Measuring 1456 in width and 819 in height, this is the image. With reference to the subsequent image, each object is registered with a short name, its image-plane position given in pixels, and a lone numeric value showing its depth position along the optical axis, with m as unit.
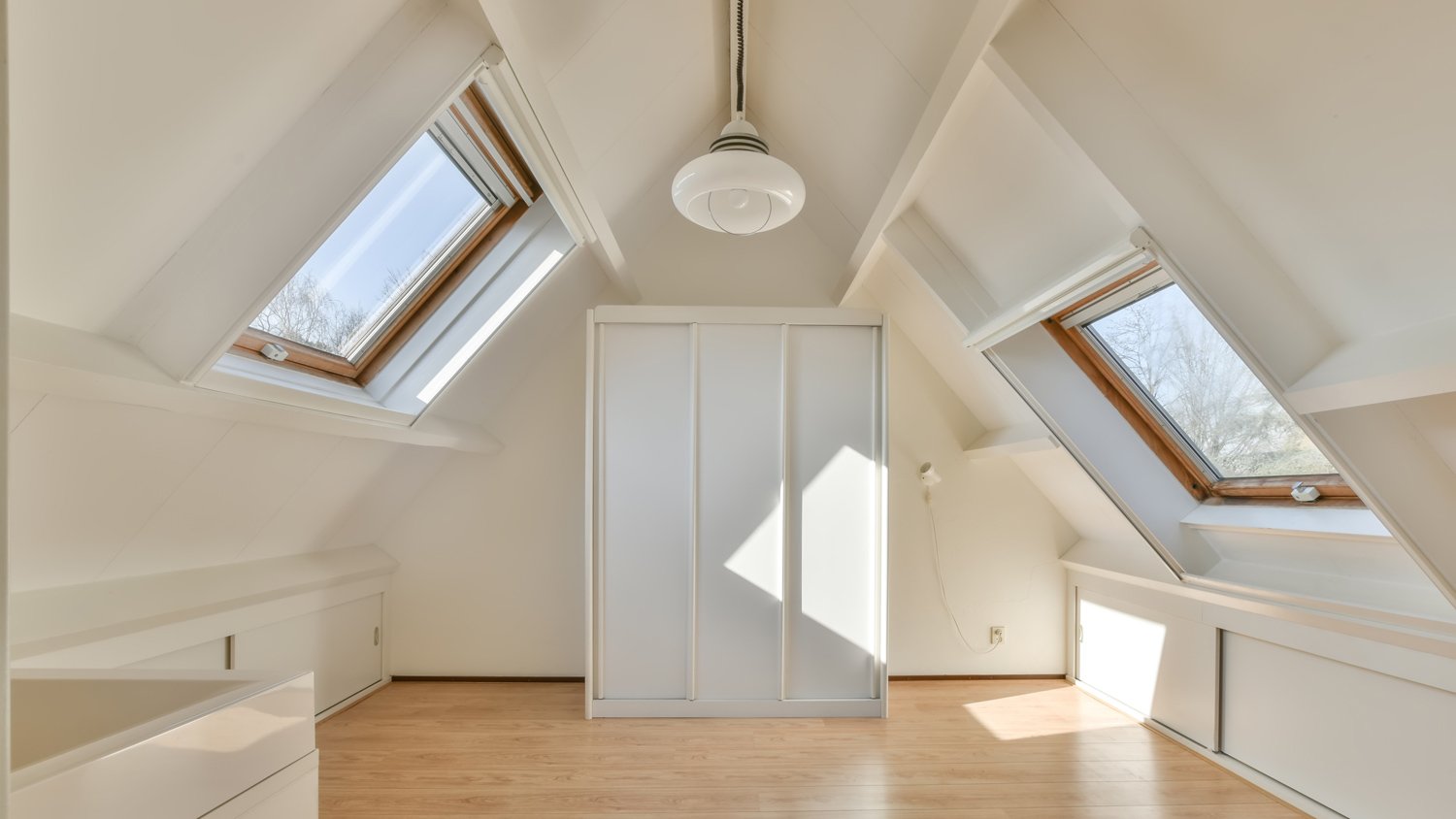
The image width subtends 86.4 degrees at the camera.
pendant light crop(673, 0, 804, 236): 2.08
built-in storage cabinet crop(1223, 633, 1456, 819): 2.21
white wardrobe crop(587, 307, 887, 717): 3.56
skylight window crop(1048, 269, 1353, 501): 2.64
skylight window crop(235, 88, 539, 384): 2.59
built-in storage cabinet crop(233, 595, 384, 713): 3.08
